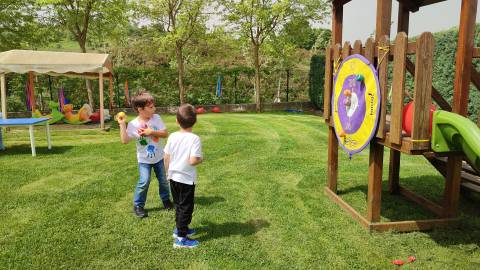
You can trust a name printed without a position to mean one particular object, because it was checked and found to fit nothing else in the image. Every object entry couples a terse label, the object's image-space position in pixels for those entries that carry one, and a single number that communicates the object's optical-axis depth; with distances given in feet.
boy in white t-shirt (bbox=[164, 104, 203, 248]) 12.45
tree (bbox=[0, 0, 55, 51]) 54.19
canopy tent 36.27
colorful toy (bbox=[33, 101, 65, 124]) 41.41
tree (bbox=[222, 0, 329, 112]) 57.26
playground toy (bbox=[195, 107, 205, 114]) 58.72
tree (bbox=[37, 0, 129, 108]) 50.88
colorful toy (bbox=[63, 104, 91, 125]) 42.02
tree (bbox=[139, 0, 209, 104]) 55.57
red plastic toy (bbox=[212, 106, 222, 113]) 61.59
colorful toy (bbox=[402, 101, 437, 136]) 11.99
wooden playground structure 11.49
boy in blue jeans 14.61
